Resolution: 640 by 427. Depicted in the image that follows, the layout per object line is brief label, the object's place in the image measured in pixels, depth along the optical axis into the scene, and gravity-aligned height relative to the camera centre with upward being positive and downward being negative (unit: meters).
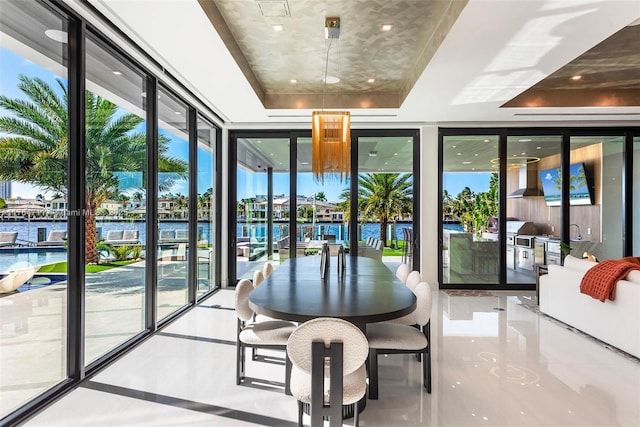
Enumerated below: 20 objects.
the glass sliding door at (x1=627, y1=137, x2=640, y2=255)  6.36 +0.23
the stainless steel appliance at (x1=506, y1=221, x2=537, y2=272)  6.85 -0.63
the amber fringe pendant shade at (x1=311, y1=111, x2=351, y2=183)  3.77 +0.76
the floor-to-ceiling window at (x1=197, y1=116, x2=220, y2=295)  5.63 +0.11
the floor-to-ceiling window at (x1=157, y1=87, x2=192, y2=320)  4.35 +0.13
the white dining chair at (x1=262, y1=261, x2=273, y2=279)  3.62 -0.58
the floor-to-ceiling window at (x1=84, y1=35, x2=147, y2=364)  3.12 +0.13
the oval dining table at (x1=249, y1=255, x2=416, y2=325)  2.09 -0.58
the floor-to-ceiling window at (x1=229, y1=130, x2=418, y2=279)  6.67 +0.34
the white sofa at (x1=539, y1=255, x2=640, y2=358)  3.42 -1.04
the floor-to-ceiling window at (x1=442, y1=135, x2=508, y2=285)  6.58 +0.06
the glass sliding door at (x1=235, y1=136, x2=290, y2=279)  6.73 +0.32
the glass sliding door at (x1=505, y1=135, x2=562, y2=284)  6.63 +0.26
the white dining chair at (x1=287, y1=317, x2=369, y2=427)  1.77 -0.72
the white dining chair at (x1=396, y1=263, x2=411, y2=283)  3.62 -0.62
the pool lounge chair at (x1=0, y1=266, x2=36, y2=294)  2.24 -0.43
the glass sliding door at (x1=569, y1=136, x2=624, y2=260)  6.46 +0.31
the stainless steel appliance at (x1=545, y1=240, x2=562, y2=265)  6.51 -0.73
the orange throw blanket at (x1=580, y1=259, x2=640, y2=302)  3.60 -0.68
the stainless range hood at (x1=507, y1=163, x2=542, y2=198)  6.83 +0.60
